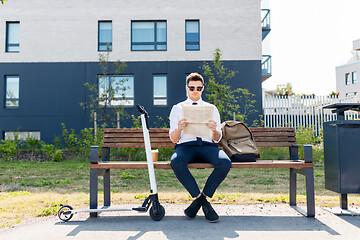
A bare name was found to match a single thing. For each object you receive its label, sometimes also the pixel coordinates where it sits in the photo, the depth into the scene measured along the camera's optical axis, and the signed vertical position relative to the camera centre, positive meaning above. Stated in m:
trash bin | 3.91 -0.29
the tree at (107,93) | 13.98 +1.70
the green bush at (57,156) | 11.64 -0.88
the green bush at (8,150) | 12.06 -0.69
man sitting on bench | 3.58 -0.27
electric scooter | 3.56 -0.82
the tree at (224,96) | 13.10 +1.46
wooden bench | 3.79 -0.31
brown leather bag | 3.96 -0.14
